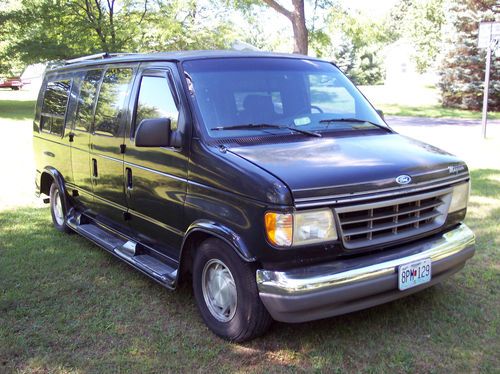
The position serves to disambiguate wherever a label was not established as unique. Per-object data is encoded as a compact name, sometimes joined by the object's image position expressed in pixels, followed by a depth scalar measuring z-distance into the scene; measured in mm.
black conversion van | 3186
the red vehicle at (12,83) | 49188
